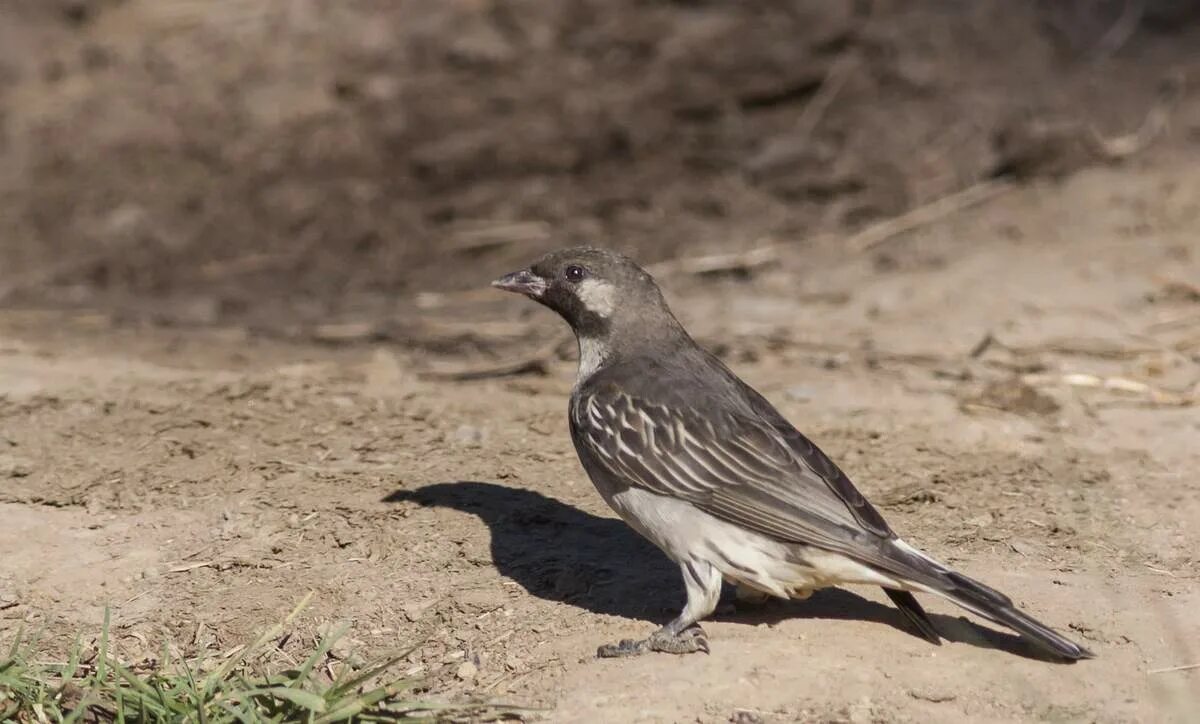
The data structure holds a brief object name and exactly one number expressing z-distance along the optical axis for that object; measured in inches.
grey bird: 420.8
